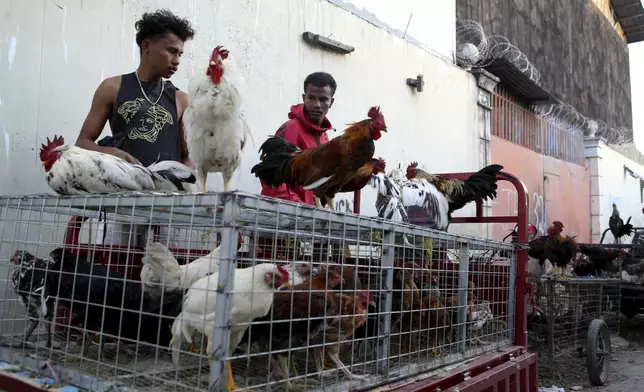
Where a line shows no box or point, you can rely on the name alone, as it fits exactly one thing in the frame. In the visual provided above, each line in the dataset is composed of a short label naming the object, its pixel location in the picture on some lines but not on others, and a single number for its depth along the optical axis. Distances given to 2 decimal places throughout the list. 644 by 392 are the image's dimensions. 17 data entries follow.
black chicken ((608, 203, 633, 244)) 11.06
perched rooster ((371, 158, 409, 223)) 4.11
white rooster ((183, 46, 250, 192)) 2.96
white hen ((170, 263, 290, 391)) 1.71
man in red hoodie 3.64
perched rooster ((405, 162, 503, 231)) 4.66
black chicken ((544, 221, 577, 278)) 7.58
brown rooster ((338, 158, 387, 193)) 3.36
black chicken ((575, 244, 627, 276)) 8.26
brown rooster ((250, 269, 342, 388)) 2.06
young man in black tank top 2.98
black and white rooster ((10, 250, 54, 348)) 2.22
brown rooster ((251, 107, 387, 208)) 3.14
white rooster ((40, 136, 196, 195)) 2.41
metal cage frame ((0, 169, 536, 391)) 1.46
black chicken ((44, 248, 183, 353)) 2.21
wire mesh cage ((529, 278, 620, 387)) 5.23
